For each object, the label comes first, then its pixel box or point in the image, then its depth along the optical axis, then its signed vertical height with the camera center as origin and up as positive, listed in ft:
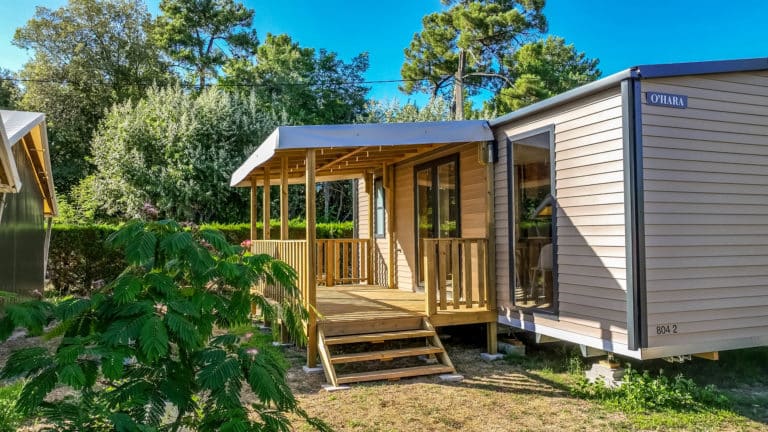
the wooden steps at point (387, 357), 17.39 -4.26
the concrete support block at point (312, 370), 18.42 -4.80
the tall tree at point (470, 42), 67.72 +24.39
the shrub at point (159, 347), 6.64 -1.50
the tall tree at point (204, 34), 75.46 +28.40
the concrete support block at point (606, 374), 16.06 -4.52
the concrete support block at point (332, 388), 16.37 -4.85
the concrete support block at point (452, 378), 17.38 -4.85
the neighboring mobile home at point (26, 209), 23.75 +1.34
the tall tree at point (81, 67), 66.18 +21.77
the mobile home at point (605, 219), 15.11 +0.20
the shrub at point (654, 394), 14.66 -4.76
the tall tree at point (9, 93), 68.85 +18.34
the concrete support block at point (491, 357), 20.16 -4.87
